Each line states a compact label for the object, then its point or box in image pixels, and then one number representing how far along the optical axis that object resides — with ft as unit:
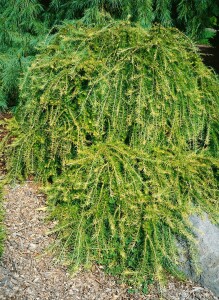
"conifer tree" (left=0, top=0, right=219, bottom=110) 12.30
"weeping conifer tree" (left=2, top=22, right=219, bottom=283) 8.16
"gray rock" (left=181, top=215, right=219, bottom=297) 8.23
